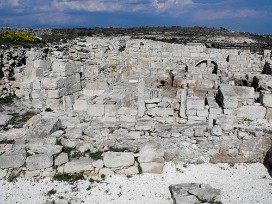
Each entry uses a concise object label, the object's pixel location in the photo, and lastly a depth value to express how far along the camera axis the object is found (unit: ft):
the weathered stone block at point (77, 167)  25.04
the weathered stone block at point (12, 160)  24.86
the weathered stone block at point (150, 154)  25.48
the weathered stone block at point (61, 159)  25.32
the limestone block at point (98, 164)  25.21
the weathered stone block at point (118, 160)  25.12
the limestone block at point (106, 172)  25.08
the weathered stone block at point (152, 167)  25.34
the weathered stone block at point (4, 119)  31.77
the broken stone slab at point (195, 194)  21.67
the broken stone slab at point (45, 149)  25.38
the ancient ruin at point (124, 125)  25.38
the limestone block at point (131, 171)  25.20
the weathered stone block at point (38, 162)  24.84
